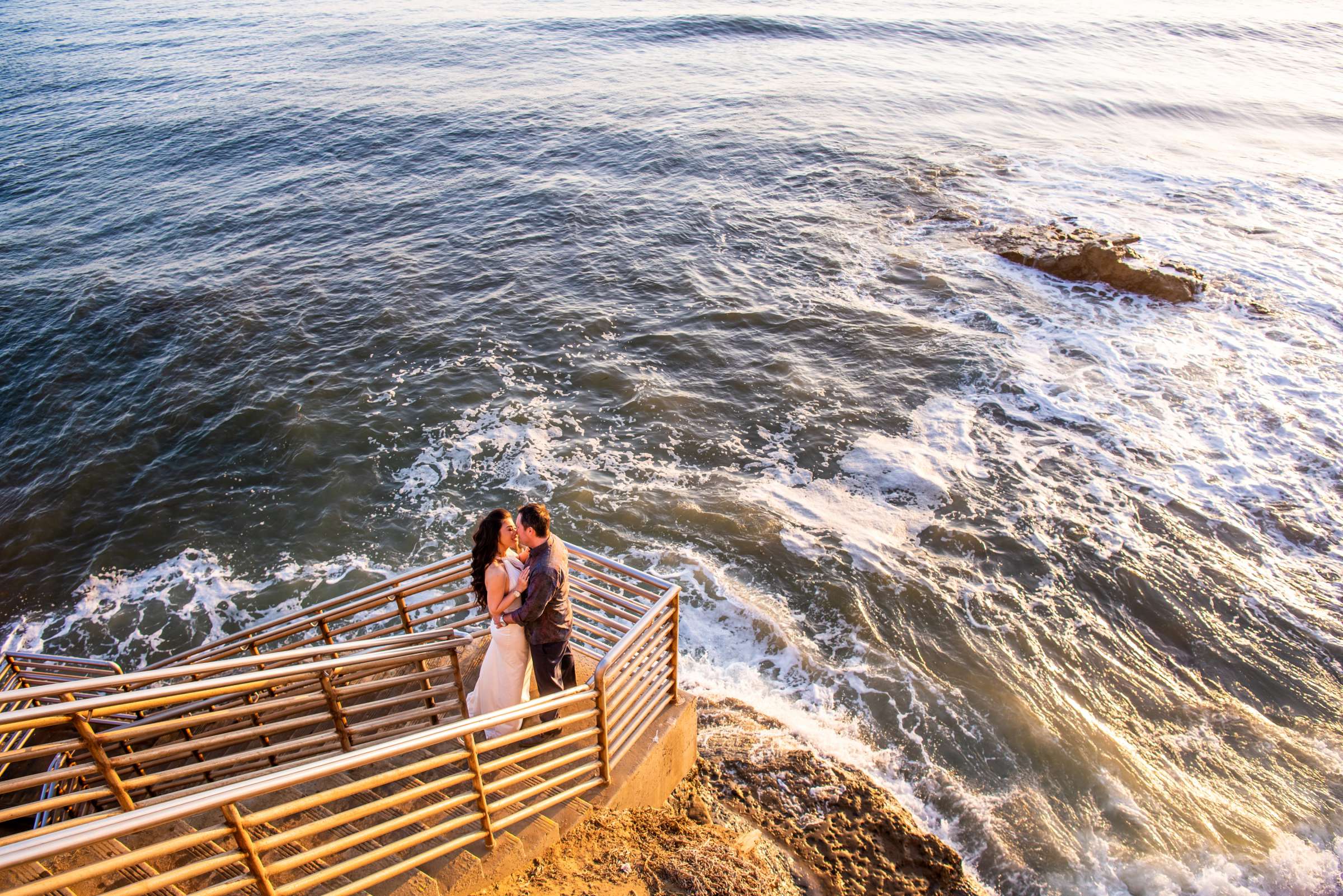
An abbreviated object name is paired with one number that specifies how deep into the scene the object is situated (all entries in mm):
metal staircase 3012
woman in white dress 5445
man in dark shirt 5395
